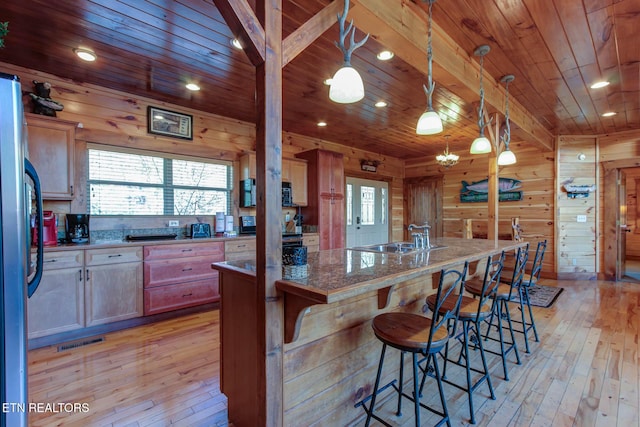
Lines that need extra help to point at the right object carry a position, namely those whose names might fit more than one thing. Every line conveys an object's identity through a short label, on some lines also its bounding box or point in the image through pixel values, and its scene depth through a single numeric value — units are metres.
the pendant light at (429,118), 2.05
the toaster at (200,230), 3.82
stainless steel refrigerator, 1.01
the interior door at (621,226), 5.18
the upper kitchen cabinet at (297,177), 4.76
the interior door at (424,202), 6.85
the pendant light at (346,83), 1.54
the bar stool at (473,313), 1.83
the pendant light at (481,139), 2.63
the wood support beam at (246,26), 1.23
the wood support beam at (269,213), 1.33
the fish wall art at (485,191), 5.81
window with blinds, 3.38
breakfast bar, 1.35
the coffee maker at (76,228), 3.05
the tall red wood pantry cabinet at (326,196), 4.99
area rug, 3.99
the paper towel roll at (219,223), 4.13
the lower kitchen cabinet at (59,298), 2.62
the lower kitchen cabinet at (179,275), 3.23
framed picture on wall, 3.66
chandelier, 5.32
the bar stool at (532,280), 2.71
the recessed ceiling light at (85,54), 2.54
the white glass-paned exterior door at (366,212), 6.32
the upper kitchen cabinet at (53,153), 2.80
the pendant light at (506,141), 3.14
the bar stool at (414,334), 1.46
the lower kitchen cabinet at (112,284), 2.88
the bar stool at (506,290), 2.29
